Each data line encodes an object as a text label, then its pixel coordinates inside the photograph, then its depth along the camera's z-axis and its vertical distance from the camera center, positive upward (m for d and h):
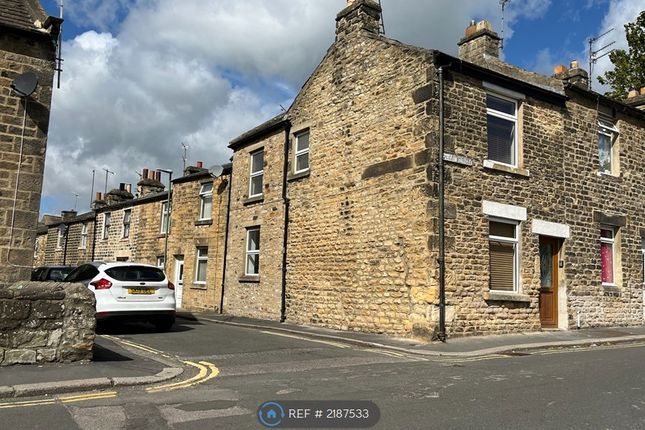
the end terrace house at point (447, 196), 12.21 +2.32
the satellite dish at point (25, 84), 8.61 +2.94
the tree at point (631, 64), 24.84 +10.62
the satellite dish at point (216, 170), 20.59 +4.02
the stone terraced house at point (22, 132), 8.63 +2.22
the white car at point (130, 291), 11.77 -0.41
